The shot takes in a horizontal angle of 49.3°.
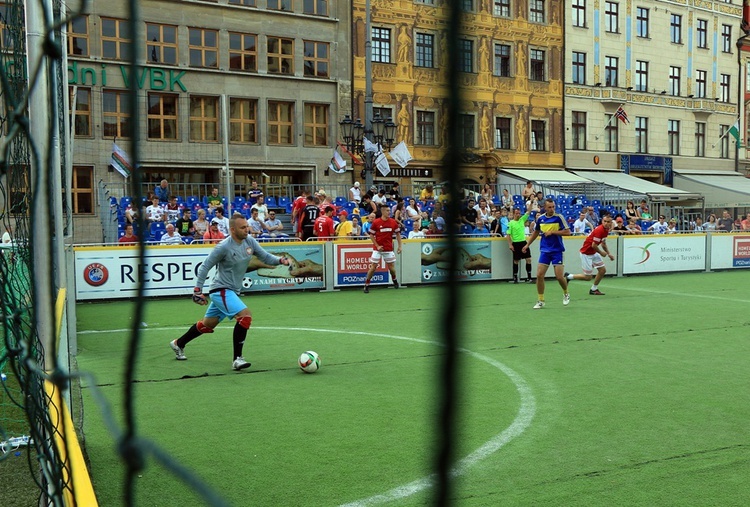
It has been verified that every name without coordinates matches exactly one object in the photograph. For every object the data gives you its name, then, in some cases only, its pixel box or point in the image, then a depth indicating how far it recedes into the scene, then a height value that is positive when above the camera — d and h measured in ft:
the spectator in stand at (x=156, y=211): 69.51 +2.10
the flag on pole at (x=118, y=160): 81.46 +7.79
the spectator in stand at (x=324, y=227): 66.03 +0.57
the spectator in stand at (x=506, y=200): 94.61 +3.99
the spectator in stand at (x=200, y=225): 65.10 +0.84
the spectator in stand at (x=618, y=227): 78.83 +0.38
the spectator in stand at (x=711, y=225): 98.22 +0.61
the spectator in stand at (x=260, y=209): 71.79 +2.32
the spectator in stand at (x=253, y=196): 83.93 +4.06
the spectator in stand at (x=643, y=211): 100.01 +2.50
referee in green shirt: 70.13 -0.78
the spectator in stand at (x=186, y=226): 65.67 +0.78
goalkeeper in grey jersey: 31.30 -1.78
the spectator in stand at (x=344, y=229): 68.39 +0.41
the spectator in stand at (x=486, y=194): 87.52 +4.27
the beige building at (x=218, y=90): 97.25 +18.97
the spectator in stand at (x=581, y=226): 78.59 +0.50
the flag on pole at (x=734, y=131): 143.13 +17.27
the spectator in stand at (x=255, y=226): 66.19 +0.74
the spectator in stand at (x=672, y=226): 90.51 +0.48
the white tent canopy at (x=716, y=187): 144.87 +7.83
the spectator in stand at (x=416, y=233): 70.54 +0.00
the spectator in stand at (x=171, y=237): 61.05 -0.10
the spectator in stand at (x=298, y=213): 69.27 +1.93
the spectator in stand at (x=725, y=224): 103.06 +0.73
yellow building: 117.29 +23.19
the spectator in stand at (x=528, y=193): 96.53 +4.63
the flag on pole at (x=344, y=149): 100.50 +11.56
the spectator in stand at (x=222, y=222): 65.98 +1.07
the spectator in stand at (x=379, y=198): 81.48 +3.58
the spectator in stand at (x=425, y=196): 86.39 +3.98
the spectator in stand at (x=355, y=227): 68.85 +0.57
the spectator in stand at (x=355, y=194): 89.52 +4.38
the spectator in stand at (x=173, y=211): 69.87 +2.24
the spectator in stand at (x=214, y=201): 82.64 +3.57
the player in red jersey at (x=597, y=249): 58.95 -1.31
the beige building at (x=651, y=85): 140.56 +26.72
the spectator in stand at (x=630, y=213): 92.08 +2.06
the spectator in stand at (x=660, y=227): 87.78 +0.36
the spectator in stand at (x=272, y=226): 71.46 +0.77
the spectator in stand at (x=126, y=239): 58.28 -0.20
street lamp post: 79.61 +10.01
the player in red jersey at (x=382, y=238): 62.43 -0.35
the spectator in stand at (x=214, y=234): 62.04 +0.10
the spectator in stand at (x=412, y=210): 80.95 +2.32
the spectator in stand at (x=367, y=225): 68.80 +0.74
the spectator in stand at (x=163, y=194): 79.97 +4.17
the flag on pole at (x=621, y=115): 134.00 +19.06
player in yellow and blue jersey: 50.78 -0.66
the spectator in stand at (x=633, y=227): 80.28 +0.38
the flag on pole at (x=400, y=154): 88.53 +8.60
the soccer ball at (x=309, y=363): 30.07 -4.73
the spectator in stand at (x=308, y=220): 68.03 +1.20
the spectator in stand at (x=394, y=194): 86.17 +4.28
